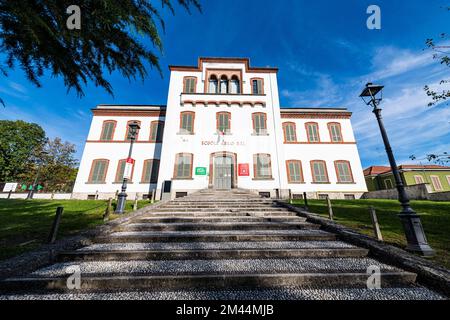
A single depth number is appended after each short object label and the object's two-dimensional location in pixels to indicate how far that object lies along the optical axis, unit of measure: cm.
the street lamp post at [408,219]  319
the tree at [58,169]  2733
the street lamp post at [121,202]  643
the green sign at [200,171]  1343
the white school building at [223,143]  1359
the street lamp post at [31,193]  1464
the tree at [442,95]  603
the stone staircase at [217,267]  210
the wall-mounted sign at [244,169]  1357
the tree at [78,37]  233
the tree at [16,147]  2639
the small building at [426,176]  2259
